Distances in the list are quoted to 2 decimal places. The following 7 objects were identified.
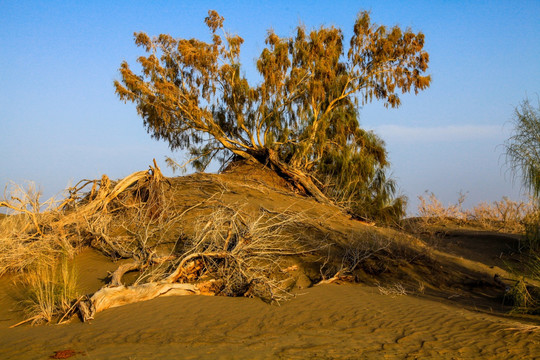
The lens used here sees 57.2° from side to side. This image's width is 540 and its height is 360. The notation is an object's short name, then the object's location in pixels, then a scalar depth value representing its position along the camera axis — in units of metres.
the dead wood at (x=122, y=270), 9.04
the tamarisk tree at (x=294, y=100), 18.64
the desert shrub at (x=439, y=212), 23.06
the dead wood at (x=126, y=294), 7.83
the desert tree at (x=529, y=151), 11.25
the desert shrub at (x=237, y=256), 9.44
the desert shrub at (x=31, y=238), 11.16
